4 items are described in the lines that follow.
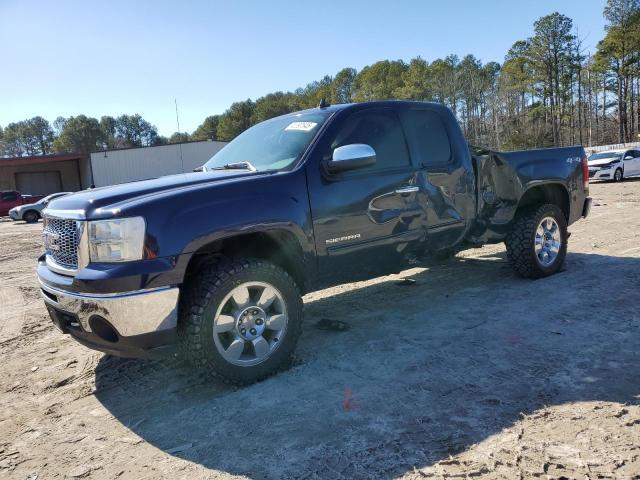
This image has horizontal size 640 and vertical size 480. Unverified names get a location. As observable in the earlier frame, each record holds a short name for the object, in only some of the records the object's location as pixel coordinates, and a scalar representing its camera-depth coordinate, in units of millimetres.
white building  41000
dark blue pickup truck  3055
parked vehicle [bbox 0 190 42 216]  29422
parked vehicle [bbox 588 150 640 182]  21469
